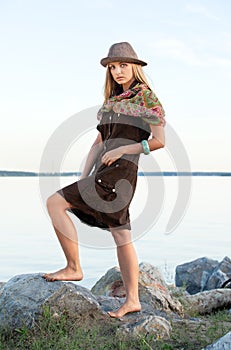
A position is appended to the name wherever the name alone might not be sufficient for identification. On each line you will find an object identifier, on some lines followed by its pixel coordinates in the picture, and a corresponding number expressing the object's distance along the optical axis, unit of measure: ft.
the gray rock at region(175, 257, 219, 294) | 31.99
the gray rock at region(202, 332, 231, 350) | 16.14
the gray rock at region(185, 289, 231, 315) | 25.41
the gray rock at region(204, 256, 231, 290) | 30.05
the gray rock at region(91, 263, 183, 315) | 23.07
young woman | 19.57
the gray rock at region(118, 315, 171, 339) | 19.33
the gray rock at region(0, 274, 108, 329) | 19.57
